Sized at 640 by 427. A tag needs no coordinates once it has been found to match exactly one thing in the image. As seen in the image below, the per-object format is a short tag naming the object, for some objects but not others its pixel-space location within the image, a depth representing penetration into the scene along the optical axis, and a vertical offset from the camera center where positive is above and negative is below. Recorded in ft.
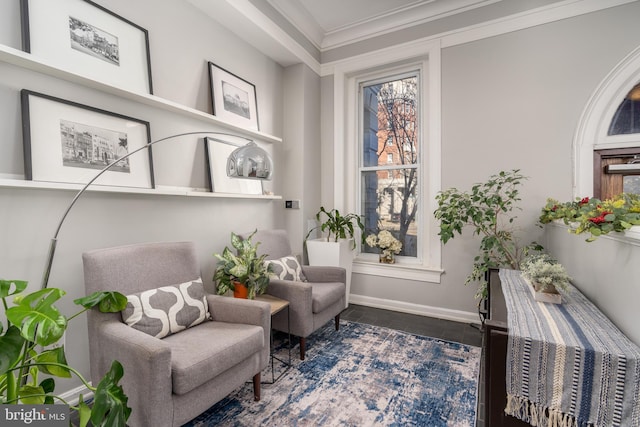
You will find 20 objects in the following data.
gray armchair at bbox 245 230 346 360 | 7.61 -2.63
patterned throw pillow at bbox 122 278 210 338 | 5.38 -2.07
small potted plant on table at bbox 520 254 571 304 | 4.92 -1.44
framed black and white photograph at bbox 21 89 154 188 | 5.26 +1.22
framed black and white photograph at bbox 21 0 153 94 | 5.33 +3.29
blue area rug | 5.60 -4.18
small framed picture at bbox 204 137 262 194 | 8.63 +1.01
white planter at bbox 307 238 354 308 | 10.86 -2.02
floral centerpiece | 11.79 -1.91
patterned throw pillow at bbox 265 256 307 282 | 8.59 -2.06
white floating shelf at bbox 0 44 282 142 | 4.81 +2.39
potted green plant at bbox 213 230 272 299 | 7.15 -1.83
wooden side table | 6.94 -2.58
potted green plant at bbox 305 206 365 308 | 10.94 -1.63
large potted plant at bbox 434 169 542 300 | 8.88 -0.71
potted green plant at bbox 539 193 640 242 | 3.94 -0.31
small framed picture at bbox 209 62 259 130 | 8.84 +3.29
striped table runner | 3.29 -2.10
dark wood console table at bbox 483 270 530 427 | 3.82 -2.36
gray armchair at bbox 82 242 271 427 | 4.35 -2.52
